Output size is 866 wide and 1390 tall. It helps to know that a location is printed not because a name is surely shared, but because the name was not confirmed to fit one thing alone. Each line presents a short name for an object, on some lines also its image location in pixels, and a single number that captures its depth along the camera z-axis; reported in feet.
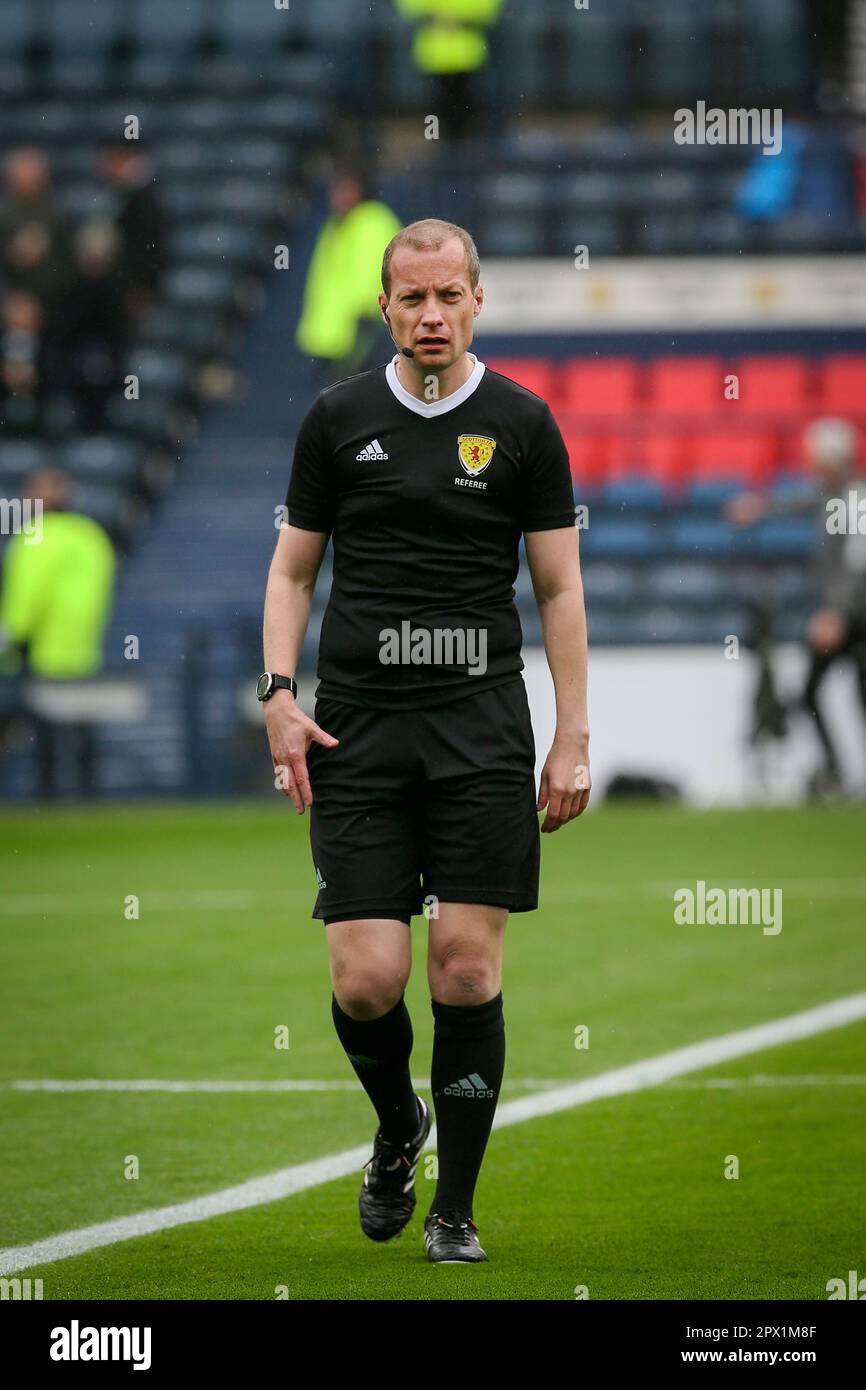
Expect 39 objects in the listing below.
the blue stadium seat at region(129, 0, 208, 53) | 84.48
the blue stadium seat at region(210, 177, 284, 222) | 76.43
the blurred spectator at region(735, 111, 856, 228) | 72.23
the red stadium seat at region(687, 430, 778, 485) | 68.54
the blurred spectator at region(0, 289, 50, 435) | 66.03
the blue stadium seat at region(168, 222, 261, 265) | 75.36
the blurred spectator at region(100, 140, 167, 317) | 67.67
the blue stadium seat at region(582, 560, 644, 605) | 63.05
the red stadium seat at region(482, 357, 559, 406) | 70.95
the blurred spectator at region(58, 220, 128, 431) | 66.59
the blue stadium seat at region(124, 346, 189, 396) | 71.20
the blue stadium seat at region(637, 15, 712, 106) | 80.33
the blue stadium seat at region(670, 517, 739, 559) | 65.10
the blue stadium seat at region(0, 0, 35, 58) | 85.30
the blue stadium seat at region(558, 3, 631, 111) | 80.69
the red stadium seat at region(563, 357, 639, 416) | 70.44
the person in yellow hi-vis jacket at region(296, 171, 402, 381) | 63.26
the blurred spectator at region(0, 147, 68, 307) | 67.51
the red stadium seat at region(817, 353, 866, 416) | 69.41
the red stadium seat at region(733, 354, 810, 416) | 70.13
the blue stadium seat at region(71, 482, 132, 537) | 66.80
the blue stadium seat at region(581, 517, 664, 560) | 65.51
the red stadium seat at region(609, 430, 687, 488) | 68.33
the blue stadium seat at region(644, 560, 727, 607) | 62.90
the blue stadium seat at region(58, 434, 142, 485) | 68.03
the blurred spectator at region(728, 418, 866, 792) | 52.31
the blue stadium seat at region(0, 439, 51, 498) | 66.49
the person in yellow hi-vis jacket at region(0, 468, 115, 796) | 57.31
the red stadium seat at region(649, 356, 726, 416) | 70.44
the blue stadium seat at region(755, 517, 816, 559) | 63.67
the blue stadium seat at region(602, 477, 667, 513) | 67.00
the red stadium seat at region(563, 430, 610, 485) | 67.56
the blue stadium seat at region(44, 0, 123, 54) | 85.25
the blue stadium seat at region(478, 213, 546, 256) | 72.49
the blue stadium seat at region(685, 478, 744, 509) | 67.00
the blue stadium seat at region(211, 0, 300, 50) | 82.99
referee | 15.90
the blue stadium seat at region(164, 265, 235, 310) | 74.43
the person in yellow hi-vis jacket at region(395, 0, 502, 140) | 73.72
